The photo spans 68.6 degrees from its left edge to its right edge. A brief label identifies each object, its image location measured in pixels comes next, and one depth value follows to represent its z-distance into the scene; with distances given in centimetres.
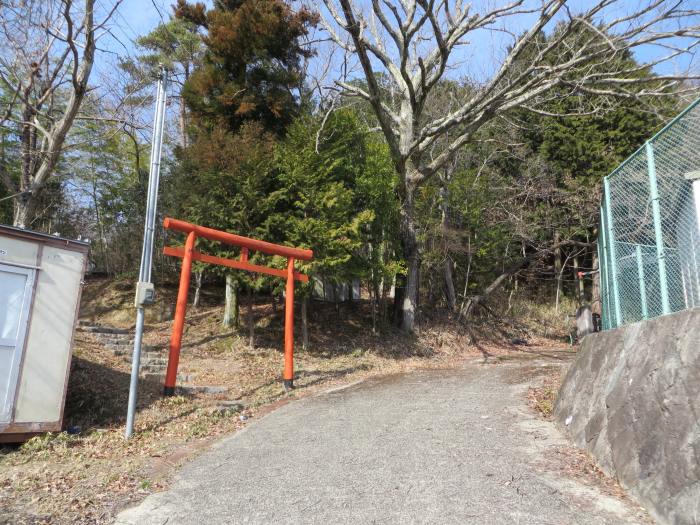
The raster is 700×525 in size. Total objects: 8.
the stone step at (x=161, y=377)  1072
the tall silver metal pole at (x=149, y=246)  708
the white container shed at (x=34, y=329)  680
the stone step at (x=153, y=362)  1181
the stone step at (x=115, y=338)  1331
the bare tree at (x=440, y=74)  1189
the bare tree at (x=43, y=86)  1149
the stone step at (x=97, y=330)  1375
